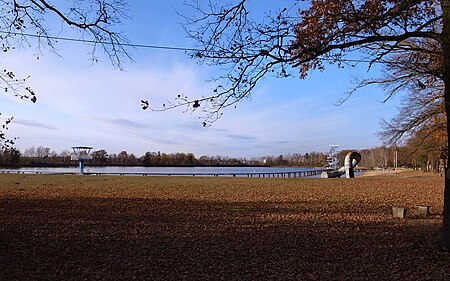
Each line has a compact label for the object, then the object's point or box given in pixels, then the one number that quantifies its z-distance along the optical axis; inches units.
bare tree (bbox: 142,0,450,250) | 294.2
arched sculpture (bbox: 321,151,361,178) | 1946.4
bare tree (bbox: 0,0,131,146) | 329.4
